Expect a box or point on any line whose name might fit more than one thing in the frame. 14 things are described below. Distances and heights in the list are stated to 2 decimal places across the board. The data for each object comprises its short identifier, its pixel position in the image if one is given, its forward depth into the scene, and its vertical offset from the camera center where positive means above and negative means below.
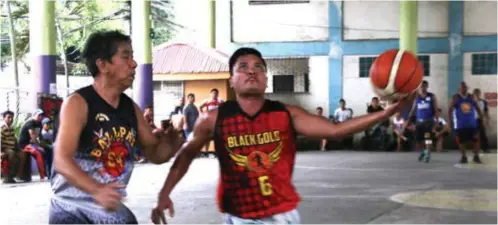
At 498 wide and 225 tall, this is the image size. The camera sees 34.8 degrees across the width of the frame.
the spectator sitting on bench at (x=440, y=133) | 24.41 -2.25
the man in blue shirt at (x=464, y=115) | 16.97 -1.19
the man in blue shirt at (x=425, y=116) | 18.00 -1.31
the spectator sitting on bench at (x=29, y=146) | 15.46 -1.63
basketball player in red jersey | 4.77 -0.46
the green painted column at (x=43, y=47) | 17.97 +0.39
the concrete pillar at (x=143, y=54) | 23.66 +0.27
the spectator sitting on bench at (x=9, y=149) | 15.20 -1.64
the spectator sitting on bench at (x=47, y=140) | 15.97 -1.55
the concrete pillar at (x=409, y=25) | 24.47 +1.08
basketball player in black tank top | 4.23 -0.43
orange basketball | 4.87 -0.09
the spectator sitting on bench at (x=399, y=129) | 24.64 -2.14
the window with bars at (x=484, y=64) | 26.69 -0.15
